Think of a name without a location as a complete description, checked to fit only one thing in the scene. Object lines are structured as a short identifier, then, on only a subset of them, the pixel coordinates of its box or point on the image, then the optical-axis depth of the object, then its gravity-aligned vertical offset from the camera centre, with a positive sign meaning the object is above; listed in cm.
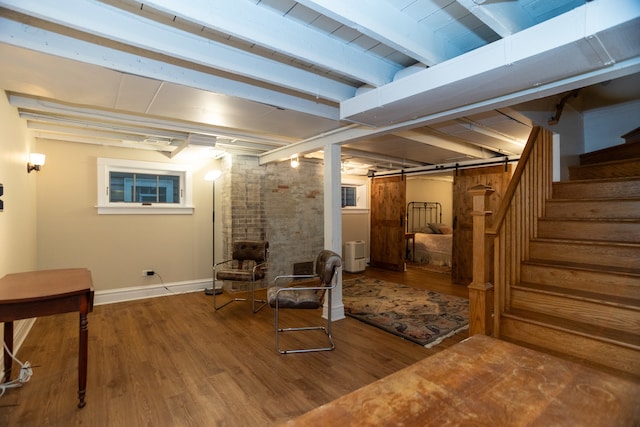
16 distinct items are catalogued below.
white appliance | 643 -93
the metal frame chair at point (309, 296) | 303 -84
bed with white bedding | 711 -56
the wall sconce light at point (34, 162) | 346 +55
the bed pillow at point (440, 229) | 812 -47
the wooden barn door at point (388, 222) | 661 -25
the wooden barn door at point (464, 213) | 521 -4
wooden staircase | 203 -51
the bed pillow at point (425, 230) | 828 -52
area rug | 334 -127
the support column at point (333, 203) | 366 +9
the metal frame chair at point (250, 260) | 401 -71
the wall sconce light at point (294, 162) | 472 +73
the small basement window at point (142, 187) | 435 +35
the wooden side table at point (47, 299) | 181 -52
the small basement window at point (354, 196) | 713 +35
